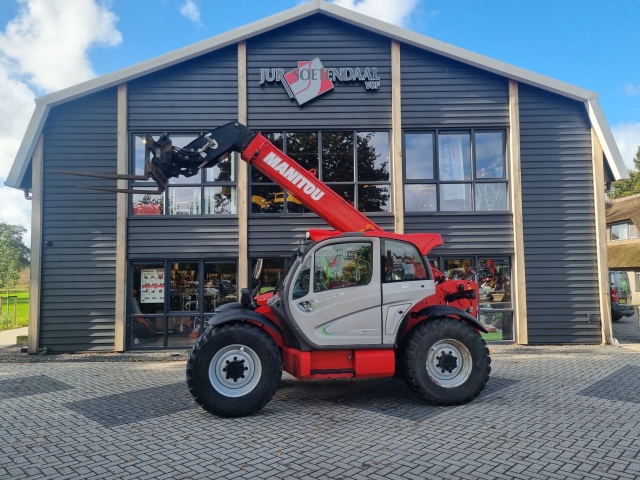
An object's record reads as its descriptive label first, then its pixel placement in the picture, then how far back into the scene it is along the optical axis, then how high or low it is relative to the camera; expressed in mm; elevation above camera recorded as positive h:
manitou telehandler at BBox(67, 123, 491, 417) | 5691 -737
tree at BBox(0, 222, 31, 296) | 30469 +1420
